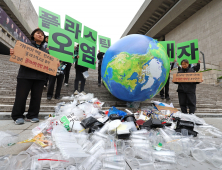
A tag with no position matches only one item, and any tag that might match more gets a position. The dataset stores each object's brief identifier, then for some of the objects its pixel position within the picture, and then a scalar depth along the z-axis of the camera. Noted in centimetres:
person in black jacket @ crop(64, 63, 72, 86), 448
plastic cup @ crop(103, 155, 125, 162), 119
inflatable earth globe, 269
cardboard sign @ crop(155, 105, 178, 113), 325
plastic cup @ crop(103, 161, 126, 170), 111
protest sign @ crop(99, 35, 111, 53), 537
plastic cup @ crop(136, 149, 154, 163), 127
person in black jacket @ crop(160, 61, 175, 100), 445
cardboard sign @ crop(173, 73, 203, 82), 328
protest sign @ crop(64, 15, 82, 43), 489
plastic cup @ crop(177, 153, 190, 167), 123
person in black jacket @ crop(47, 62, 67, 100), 341
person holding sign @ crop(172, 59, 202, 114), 335
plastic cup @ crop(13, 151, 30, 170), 104
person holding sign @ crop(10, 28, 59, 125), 234
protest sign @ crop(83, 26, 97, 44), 487
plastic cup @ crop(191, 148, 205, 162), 132
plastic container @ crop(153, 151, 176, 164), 125
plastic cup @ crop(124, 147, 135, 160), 130
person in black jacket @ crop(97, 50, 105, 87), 526
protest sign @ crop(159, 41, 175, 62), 445
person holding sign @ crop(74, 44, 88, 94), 405
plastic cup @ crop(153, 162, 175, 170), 116
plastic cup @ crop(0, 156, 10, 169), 104
